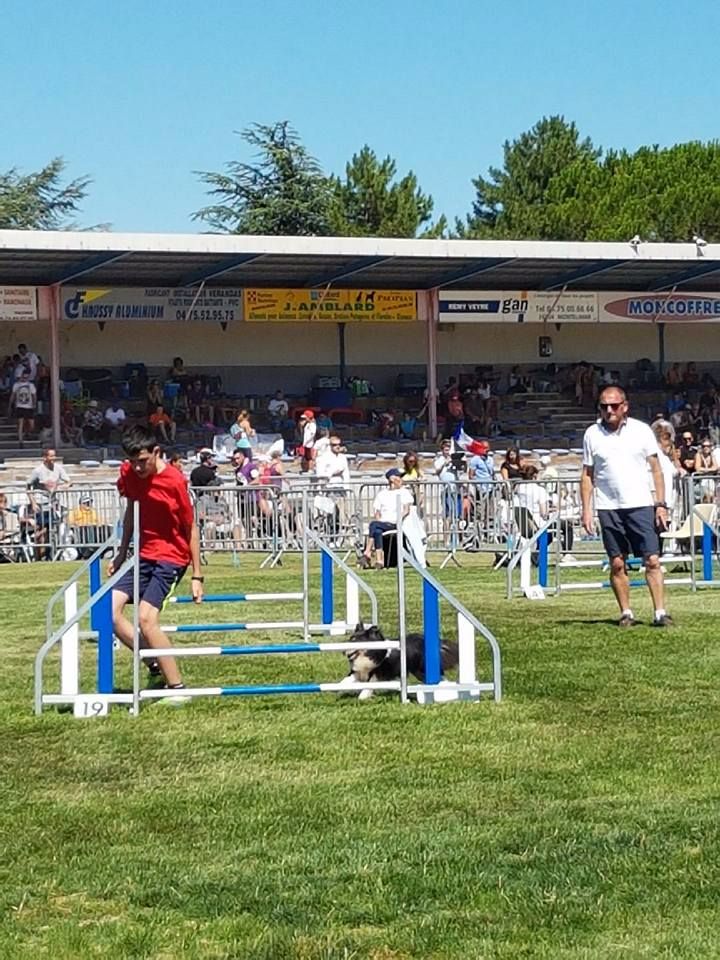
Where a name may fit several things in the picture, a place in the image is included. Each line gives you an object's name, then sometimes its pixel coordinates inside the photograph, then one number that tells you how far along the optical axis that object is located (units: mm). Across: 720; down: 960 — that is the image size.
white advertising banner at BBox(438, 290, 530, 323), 38688
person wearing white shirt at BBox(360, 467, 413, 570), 21469
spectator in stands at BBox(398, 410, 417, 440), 37031
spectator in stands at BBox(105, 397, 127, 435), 34656
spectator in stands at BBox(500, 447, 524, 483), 24219
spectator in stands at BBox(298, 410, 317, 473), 32094
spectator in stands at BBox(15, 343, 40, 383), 34097
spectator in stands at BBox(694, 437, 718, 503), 20253
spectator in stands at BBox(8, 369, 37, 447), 33250
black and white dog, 9781
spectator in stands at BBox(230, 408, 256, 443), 32812
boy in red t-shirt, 9781
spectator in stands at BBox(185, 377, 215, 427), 35906
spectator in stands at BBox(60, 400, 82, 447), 33688
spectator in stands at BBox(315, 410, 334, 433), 35884
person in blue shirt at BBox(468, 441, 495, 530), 23625
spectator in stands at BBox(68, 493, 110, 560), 24938
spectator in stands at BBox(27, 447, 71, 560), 25000
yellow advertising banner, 37188
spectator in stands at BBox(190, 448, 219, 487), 25656
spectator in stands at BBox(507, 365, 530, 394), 40594
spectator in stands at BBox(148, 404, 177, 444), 33344
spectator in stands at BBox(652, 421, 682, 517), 18781
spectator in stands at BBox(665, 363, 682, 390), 41594
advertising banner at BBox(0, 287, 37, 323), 33938
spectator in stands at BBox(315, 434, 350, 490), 27417
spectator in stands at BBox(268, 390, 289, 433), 36062
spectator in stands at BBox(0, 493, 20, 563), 25141
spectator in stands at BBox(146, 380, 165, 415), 35375
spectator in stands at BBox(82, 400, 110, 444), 34188
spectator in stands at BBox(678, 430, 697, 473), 22659
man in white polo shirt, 12273
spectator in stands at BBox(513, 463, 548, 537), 22297
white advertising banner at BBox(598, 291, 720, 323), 40406
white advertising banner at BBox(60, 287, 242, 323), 34969
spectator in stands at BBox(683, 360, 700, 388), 41625
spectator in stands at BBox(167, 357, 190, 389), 36656
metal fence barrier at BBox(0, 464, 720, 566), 22953
